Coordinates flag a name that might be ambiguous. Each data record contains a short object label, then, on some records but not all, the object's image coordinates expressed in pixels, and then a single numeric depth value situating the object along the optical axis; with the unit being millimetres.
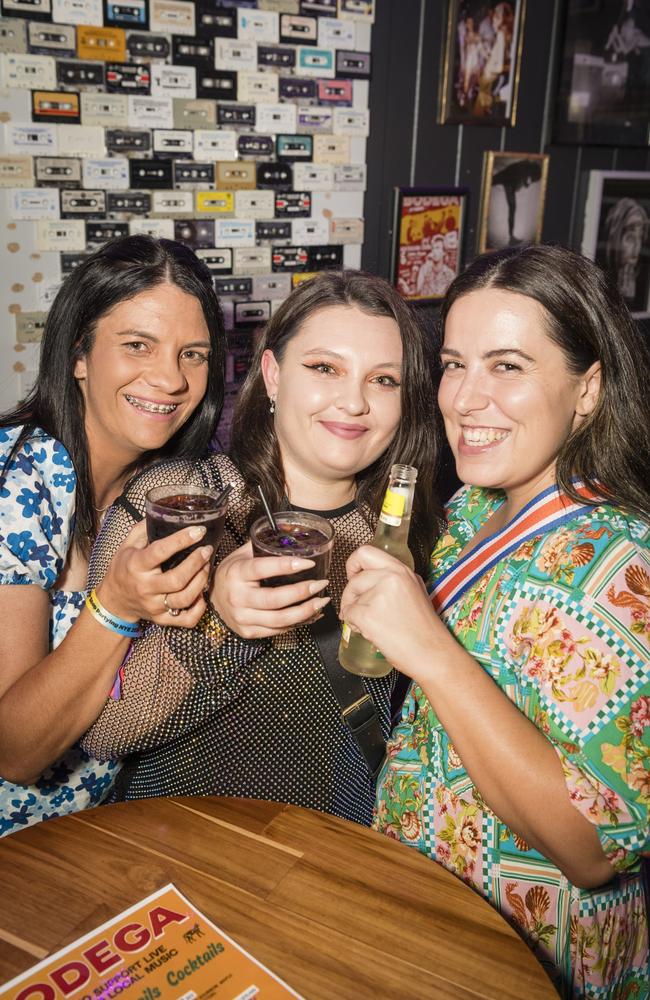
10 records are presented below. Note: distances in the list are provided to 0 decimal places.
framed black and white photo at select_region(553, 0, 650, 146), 4379
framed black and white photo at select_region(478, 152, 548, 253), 4301
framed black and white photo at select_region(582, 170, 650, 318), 4805
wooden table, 1208
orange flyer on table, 1138
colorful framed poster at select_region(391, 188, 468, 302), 3953
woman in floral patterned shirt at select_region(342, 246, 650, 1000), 1358
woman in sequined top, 1781
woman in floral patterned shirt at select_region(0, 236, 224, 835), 1711
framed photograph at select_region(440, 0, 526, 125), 3906
